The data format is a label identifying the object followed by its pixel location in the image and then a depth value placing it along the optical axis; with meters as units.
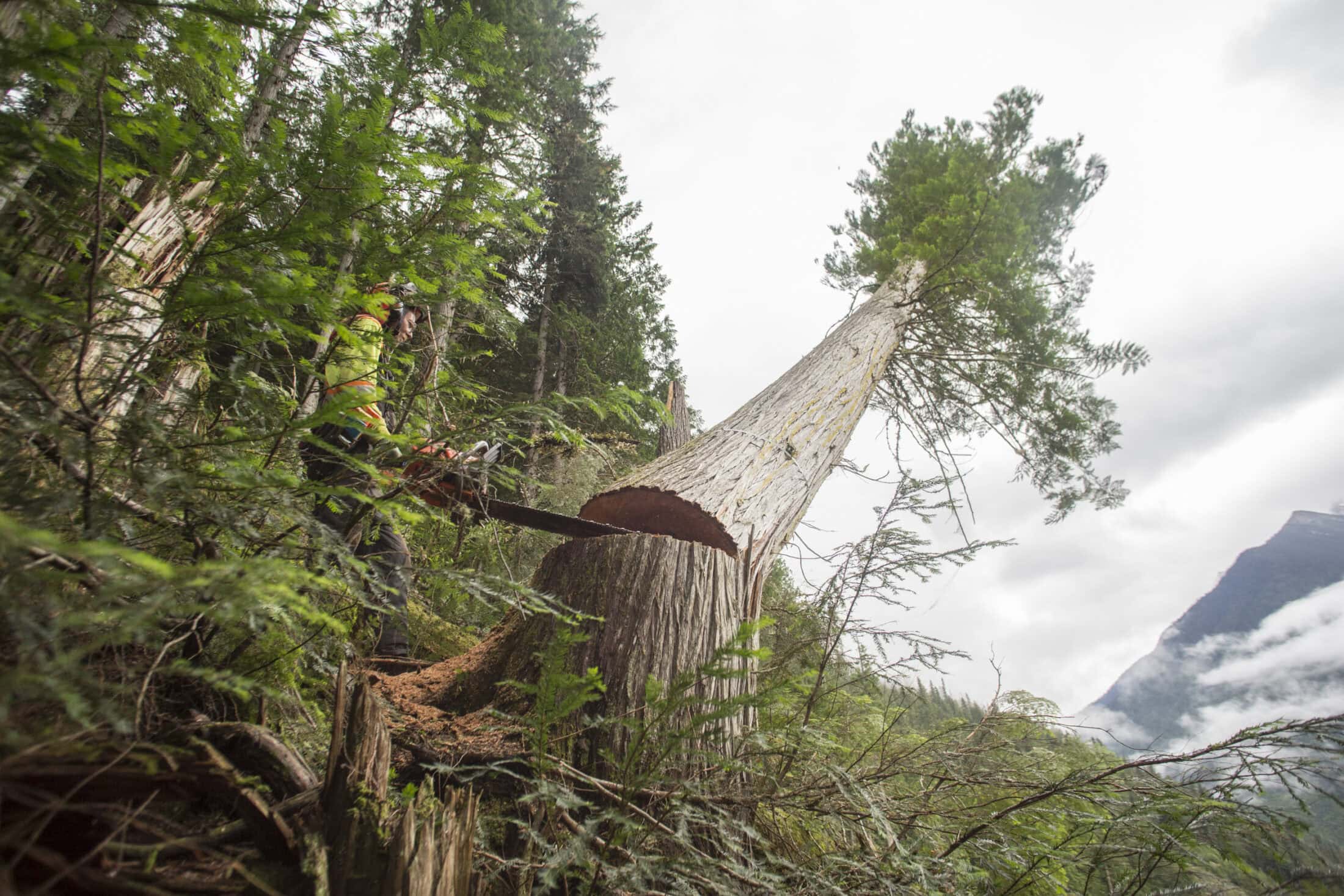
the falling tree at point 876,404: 1.97
